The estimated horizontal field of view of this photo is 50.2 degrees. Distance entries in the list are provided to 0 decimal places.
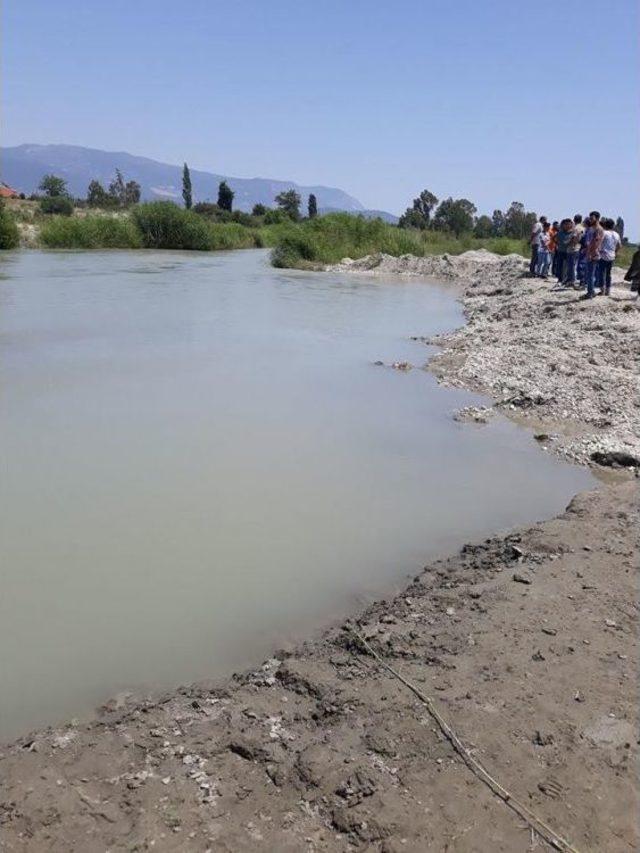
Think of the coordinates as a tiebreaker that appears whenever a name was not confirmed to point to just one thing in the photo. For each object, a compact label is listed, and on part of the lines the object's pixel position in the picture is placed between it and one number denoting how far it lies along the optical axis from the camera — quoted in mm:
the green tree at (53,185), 69562
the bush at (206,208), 68912
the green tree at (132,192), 81062
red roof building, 68700
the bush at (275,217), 62350
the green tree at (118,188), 82606
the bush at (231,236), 45625
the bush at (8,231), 35875
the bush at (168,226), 41938
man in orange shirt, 19000
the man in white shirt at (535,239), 19608
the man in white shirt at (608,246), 13836
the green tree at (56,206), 58031
